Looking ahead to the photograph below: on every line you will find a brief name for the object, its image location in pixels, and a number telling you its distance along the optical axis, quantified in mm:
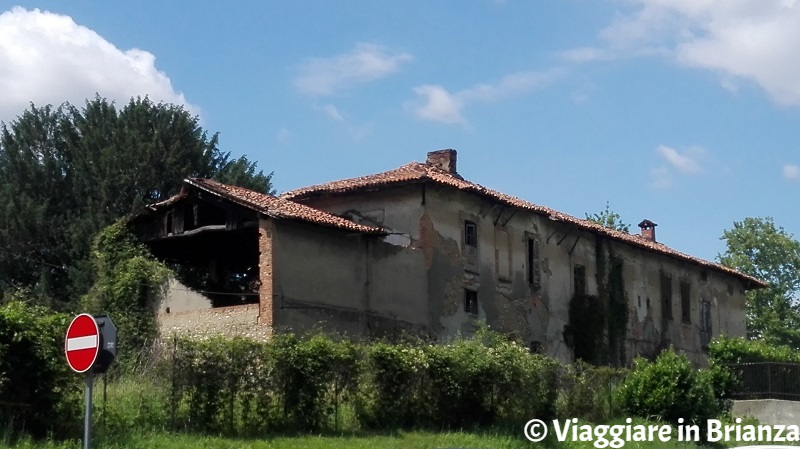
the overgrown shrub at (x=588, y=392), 26250
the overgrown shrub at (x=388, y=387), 22016
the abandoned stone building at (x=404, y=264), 29891
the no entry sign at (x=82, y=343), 13023
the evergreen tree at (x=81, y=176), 42812
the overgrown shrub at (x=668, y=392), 26922
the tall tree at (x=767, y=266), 72938
